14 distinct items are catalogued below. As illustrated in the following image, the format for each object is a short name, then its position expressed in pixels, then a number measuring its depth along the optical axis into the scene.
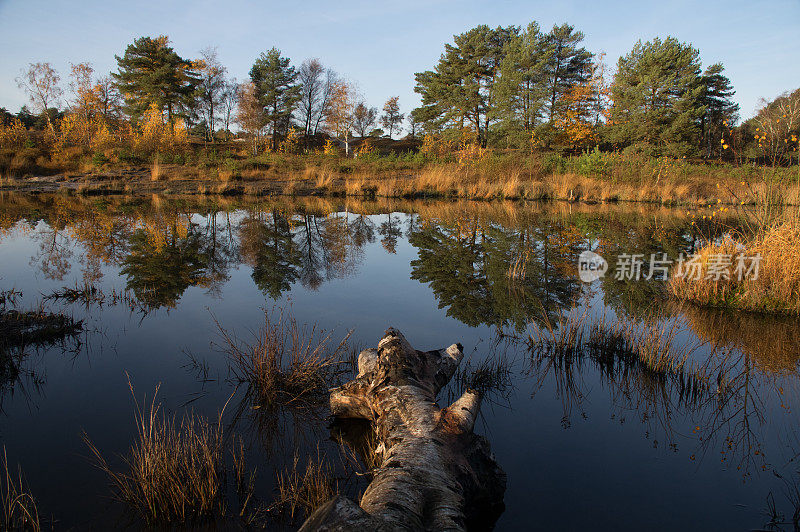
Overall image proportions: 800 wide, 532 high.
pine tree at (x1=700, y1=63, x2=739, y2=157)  39.97
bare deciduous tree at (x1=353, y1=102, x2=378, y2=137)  62.50
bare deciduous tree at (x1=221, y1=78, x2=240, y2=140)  53.34
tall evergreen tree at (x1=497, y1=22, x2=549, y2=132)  36.09
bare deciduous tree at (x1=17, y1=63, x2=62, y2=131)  39.06
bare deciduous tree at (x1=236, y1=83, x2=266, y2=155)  38.09
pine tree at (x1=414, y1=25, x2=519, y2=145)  39.28
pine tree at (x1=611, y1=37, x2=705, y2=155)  31.88
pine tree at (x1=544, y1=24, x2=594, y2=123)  39.41
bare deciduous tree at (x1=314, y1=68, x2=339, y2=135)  52.75
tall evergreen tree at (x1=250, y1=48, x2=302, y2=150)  44.50
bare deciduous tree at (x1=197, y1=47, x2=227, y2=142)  44.46
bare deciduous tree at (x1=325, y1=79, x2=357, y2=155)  46.92
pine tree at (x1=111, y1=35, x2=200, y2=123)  37.47
